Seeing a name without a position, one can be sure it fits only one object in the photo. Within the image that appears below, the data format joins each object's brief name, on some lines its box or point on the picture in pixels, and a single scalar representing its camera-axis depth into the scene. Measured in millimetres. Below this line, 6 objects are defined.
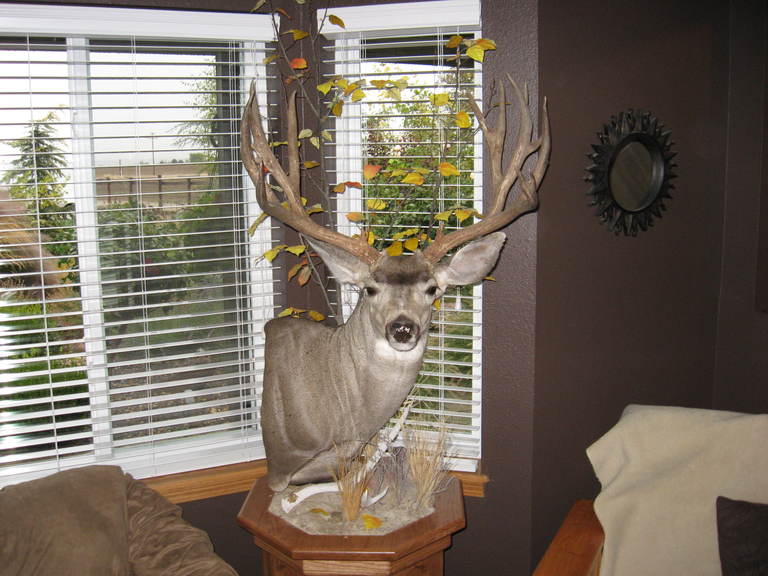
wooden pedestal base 1920
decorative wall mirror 2568
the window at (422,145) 2566
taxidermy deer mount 1991
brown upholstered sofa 1953
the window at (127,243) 2432
